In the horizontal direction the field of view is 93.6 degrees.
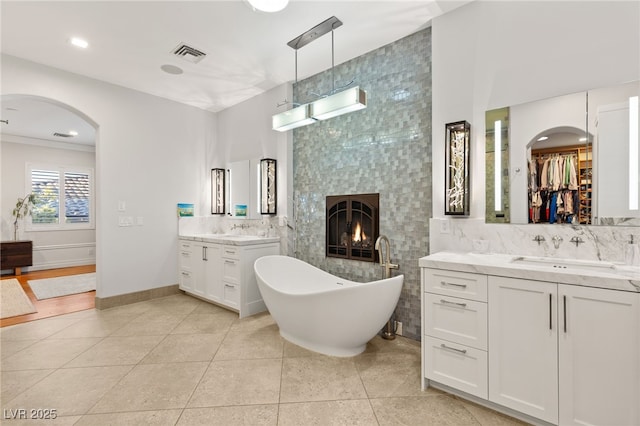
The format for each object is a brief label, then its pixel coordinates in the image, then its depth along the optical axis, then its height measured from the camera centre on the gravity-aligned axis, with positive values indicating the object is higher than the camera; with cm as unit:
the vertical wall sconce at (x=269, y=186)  395 +33
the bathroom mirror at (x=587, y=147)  181 +42
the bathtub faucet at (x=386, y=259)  278 -46
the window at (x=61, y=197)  652 +34
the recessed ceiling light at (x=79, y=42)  289 +166
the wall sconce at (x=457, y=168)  235 +34
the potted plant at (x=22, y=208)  619 +8
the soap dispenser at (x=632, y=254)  175 -25
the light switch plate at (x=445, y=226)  245 -13
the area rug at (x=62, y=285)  460 -125
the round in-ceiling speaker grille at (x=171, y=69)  347 +168
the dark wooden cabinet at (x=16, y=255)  578 -84
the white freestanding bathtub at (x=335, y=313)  227 -82
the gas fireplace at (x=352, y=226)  315 -16
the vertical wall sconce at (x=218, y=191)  476 +32
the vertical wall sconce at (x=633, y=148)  178 +37
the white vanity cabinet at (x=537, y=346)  142 -74
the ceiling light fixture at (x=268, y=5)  220 +153
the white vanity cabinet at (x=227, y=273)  348 -78
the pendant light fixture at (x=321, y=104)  267 +102
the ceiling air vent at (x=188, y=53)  306 +167
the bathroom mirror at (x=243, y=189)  425 +33
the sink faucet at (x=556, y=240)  200 -20
